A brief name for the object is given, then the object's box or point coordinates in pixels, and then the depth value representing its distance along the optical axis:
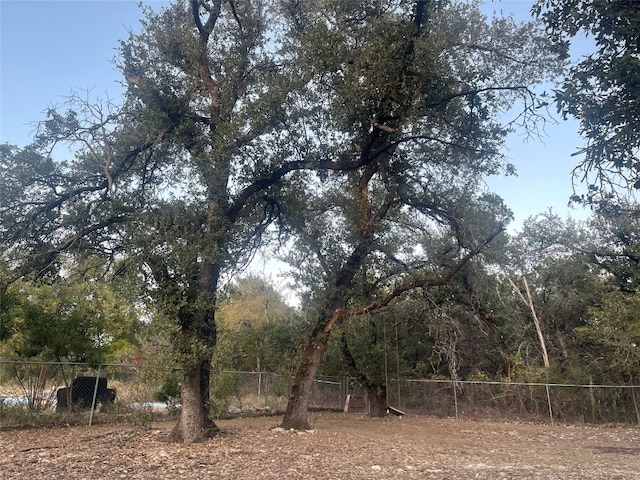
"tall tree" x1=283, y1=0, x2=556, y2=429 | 9.53
